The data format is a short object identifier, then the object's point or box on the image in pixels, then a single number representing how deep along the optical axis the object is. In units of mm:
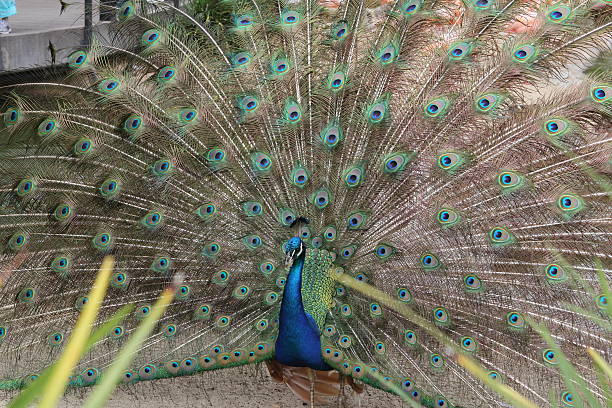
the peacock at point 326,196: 3344
